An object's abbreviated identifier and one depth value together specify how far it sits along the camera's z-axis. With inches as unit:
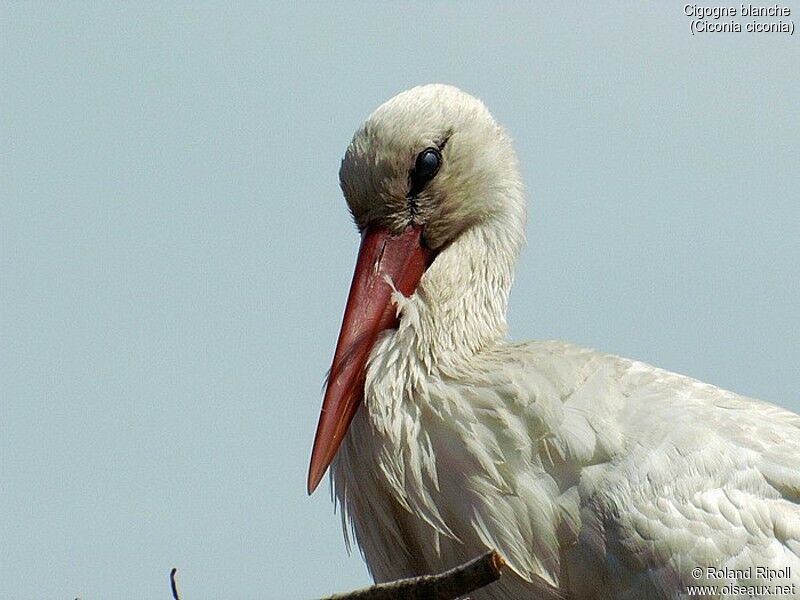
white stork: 231.3
